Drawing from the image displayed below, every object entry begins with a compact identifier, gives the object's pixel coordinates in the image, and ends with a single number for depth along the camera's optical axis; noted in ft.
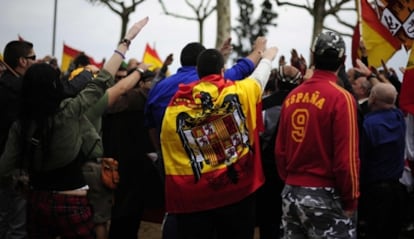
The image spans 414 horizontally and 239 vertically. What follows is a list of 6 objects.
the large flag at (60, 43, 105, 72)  44.19
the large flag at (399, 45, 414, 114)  18.75
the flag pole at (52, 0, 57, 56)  81.35
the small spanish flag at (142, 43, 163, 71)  43.65
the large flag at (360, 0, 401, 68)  23.81
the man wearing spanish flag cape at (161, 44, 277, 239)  13.80
